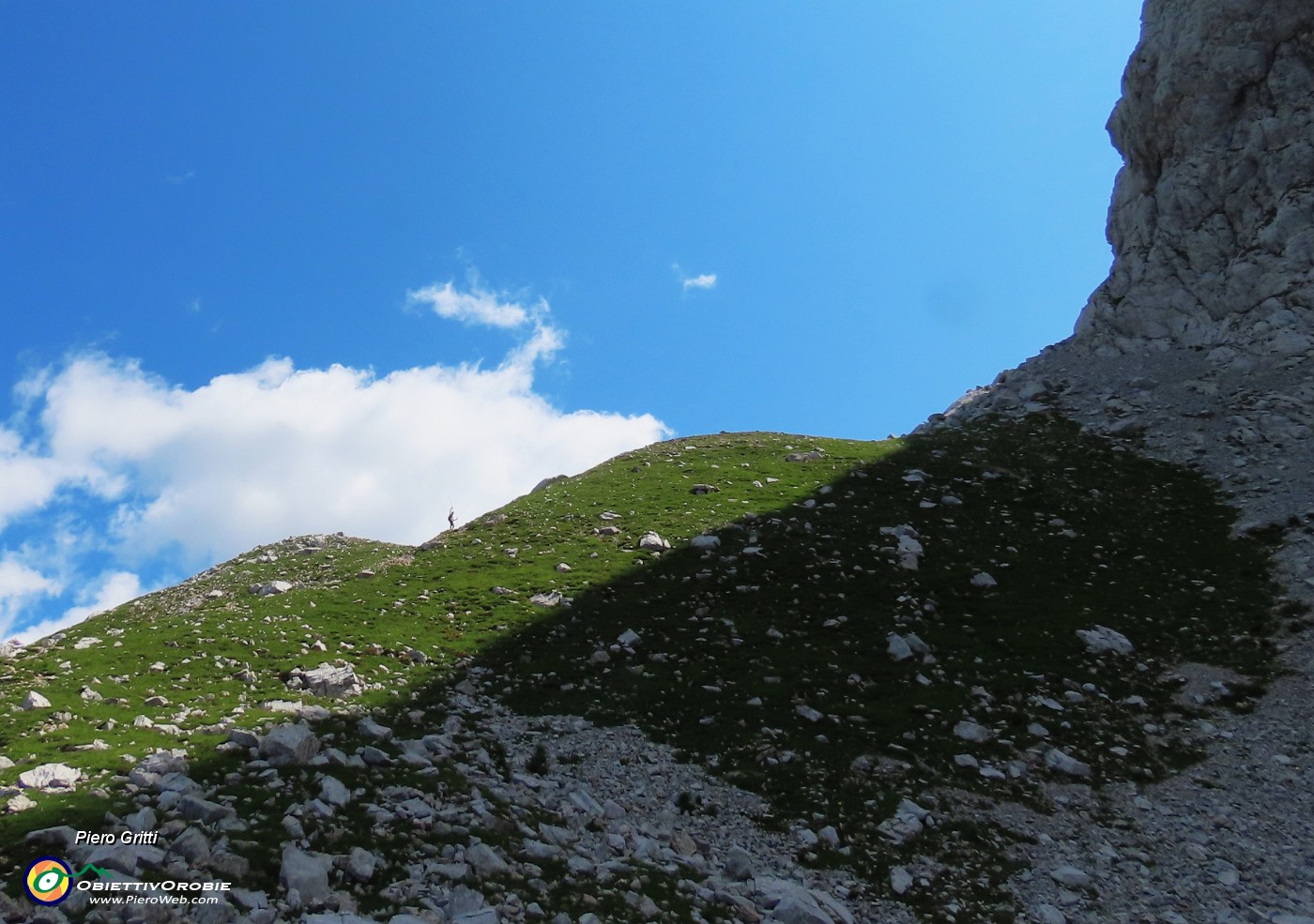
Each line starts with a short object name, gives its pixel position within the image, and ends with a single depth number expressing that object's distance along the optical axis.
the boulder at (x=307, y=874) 11.42
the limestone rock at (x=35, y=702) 19.22
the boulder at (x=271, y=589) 37.84
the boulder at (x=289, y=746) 15.84
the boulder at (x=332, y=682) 22.22
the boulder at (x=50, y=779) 14.06
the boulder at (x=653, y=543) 36.88
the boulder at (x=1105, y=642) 27.20
